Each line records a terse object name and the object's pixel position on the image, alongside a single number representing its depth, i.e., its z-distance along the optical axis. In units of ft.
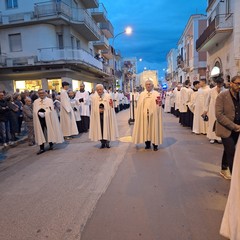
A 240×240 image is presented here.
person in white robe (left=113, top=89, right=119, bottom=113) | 75.57
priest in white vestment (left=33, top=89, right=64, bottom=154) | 27.76
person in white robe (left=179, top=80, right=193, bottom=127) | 39.93
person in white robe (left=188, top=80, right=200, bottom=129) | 36.64
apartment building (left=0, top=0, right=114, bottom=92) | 83.61
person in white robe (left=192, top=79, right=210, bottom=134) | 33.58
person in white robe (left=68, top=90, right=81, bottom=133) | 38.37
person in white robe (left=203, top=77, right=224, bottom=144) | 24.93
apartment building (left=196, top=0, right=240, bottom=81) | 60.80
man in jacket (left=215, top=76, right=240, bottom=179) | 15.31
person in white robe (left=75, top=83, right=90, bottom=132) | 40.61
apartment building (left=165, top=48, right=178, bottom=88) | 241.76
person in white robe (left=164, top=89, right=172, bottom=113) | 70.55
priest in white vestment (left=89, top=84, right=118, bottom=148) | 28.43
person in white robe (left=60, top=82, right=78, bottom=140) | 35.01
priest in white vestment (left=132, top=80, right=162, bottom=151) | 26.00
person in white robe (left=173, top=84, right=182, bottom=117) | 52.06
